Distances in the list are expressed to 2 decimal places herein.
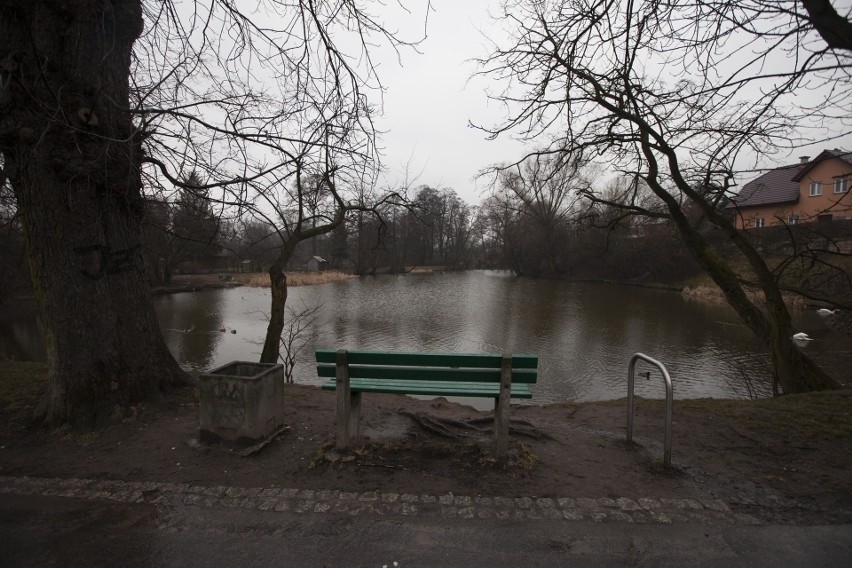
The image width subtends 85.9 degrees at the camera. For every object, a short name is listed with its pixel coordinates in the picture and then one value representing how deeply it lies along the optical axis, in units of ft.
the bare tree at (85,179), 12.61
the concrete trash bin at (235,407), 12.10
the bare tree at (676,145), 16.85
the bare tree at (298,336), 32.73
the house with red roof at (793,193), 90.89
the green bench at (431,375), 11.05
